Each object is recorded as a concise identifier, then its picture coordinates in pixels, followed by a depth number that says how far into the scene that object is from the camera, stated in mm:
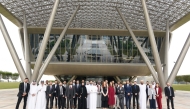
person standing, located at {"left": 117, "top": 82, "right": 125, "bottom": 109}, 7906
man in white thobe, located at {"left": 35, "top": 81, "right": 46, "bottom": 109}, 7567
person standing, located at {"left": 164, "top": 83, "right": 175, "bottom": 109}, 7870
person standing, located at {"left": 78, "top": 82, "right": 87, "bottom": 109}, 7843
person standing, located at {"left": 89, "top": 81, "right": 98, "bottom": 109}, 7719
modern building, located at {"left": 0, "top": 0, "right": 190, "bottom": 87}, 20003
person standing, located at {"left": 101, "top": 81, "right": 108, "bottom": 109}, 8009
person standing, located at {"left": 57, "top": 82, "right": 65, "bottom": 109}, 8363
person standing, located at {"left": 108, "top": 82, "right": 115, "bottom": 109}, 7874
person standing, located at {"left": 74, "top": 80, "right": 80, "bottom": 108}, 8143
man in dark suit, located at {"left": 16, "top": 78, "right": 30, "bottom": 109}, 6934
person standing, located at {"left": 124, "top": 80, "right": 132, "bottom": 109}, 8105
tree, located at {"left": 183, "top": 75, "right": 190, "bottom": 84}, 46599
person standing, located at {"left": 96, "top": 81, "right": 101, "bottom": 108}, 8748
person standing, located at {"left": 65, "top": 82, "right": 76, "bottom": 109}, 8172
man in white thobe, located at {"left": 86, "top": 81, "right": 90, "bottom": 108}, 7946
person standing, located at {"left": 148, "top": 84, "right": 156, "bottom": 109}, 8074
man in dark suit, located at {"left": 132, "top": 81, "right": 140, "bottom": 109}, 8278
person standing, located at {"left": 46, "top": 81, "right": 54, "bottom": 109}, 8232
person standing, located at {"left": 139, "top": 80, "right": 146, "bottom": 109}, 8114
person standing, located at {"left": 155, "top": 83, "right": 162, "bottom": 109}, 7936
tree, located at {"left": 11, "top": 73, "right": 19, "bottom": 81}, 61898
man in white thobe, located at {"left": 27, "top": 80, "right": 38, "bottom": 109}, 7239
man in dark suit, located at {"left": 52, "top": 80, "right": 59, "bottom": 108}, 8514
